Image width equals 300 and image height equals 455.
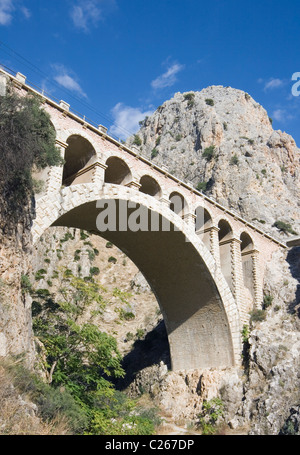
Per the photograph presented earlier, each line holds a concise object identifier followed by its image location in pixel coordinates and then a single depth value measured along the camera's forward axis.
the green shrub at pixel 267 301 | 26.22
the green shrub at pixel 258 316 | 24.97
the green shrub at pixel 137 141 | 65.29
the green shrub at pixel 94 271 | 42.03
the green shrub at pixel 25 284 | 12.90
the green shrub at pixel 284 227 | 34.94
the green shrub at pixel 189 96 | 65.12
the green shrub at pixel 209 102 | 62.82
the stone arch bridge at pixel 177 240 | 19.34
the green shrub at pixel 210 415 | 20.69
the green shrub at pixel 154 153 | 59.50
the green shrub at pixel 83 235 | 45.97
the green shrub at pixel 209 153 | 49.18
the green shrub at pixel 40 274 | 36.12
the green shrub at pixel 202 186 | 45.22
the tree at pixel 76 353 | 16.97
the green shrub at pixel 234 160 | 43.37
